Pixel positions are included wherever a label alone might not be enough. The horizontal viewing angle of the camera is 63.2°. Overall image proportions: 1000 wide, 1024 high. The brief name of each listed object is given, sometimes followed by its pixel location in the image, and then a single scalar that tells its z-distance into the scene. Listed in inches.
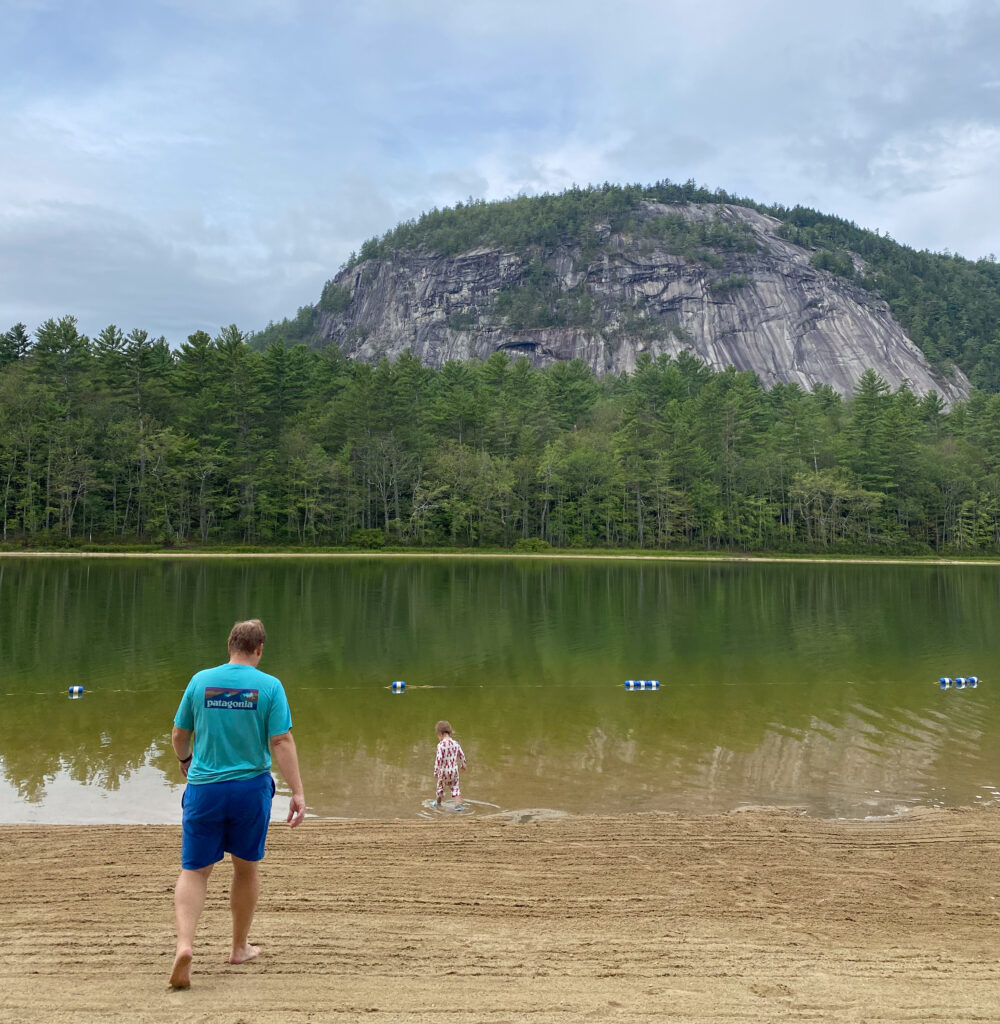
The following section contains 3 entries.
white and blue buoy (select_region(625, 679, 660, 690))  697.0
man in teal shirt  191.9
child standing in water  400.5
